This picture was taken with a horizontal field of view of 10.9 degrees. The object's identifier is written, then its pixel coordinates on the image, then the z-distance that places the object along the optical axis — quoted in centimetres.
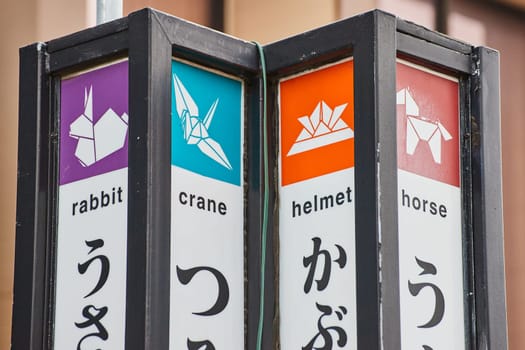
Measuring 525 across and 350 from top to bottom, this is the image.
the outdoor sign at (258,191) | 640
